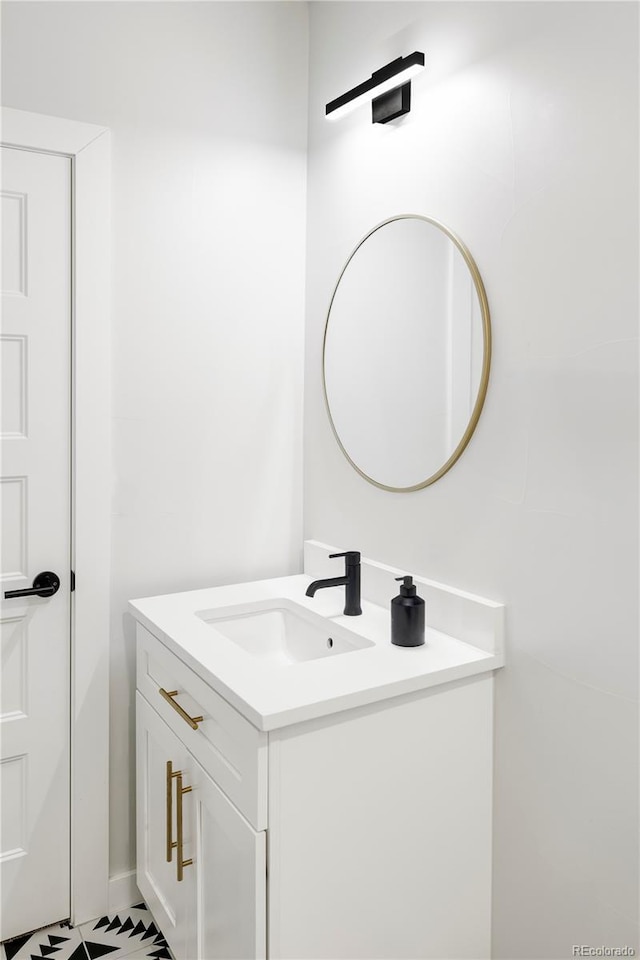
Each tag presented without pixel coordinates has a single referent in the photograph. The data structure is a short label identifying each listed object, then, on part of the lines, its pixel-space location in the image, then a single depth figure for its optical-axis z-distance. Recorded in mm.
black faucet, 1647
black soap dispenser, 1422
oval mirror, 1469
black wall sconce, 1529
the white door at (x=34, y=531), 1671
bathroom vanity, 1188
